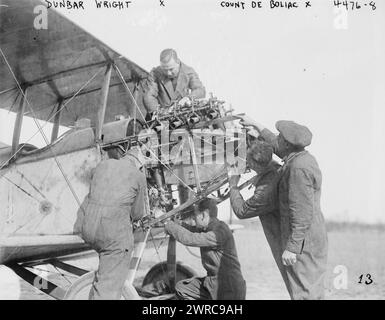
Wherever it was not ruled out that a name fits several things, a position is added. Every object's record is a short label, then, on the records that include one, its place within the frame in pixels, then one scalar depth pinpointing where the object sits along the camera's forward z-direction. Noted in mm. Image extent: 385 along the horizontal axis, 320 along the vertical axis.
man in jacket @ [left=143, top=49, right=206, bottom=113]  5516
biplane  5062
